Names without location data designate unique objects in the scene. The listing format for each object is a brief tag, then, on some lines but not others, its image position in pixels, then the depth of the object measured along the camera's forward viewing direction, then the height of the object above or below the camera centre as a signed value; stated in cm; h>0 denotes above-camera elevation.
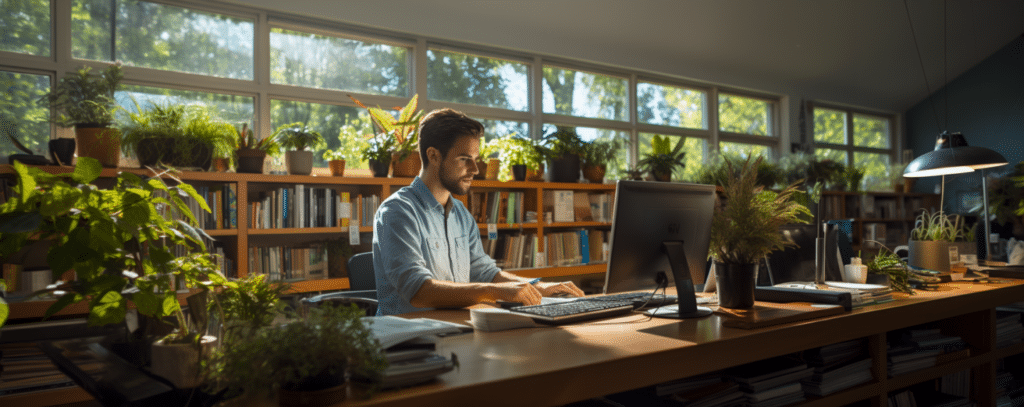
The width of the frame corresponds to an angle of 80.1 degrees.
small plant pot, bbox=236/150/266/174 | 333 +32
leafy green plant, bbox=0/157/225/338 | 103 -3
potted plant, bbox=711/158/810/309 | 182 -6
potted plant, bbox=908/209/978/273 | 293 -17
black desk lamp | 302 +25
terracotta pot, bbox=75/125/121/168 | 291 +39
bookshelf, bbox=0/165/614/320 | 322 -4
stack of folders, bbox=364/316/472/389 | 99 -23
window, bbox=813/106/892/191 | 713 +87
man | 187 -8
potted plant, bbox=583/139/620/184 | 466 +44
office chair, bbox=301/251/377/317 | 250 -24
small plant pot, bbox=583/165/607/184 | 471 +33
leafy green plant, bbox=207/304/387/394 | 89 -20
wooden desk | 104 -30
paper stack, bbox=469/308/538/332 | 151 -26
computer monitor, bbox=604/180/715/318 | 172 -7
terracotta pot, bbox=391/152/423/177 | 373 +32
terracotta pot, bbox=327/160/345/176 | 366 +32
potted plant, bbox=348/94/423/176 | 371 +51
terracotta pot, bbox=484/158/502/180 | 426 +34
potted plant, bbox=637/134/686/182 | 496 +42
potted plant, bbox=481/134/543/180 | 433 +45
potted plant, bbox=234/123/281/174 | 333 +38
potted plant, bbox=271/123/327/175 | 350 +43
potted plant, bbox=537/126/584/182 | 447 +45
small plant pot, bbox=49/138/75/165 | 291 +35
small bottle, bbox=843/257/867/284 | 234 -24
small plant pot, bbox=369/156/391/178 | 372 +31
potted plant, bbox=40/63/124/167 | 291 +54
